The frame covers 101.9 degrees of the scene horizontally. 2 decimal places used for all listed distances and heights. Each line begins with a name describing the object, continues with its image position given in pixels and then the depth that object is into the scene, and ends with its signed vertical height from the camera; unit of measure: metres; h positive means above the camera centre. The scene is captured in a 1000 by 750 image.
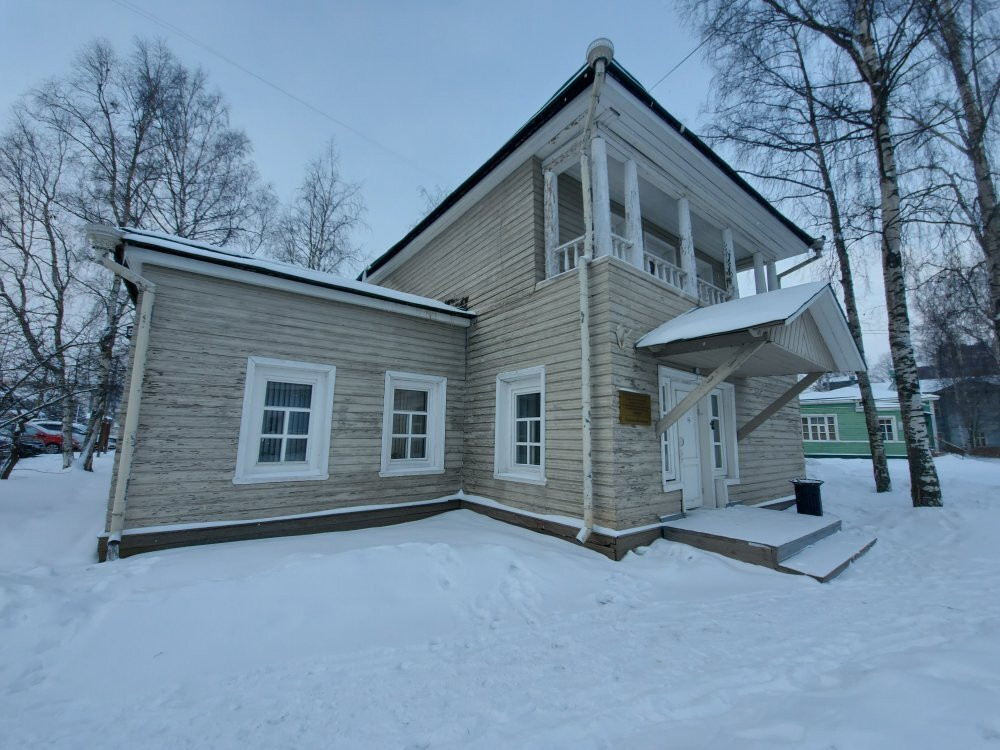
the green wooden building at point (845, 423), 21.05 +0.87
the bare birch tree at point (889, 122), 7.07 +5.92
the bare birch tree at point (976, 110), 7.43 +6.31
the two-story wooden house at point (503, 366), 5.05 +1.05
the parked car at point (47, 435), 17.91 -0.17
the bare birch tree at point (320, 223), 17.06 +8.84
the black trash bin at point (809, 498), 7.11 -1.04
